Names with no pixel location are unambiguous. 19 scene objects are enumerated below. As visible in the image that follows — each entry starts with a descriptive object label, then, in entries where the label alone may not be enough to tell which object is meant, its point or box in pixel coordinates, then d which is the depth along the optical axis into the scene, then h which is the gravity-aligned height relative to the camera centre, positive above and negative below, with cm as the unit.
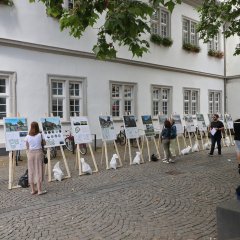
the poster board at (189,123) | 1190 -23
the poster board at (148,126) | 964 -28
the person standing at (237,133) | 595 -37
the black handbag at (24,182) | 620 -150
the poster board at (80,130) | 768 -33
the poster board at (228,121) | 1410 -18
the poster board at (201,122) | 1242 -20
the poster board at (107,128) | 844 -31
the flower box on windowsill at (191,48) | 1616 +448
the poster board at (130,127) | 901 -30
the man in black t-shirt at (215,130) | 999 -48
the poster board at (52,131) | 703 -33
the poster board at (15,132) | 635 -32
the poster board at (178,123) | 1123 -21
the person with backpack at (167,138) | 890 -68
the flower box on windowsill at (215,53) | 1796 +454
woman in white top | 570 -93
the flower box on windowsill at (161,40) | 1443 +443
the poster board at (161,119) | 1076 -5
